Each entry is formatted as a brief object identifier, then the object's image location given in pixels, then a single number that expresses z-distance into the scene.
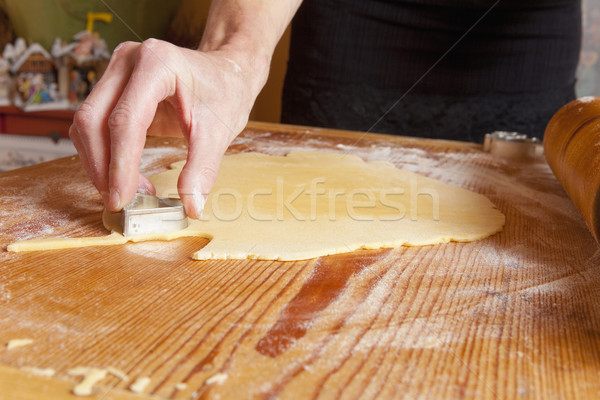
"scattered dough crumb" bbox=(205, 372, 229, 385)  0.46
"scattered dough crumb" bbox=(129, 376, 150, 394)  0.44
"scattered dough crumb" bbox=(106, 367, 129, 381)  0.46
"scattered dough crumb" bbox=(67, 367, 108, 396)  0.44
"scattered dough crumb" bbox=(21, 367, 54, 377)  0.46
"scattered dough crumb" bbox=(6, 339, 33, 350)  0.50
